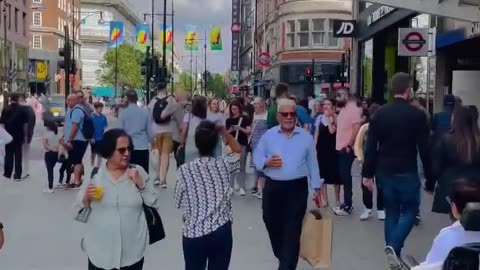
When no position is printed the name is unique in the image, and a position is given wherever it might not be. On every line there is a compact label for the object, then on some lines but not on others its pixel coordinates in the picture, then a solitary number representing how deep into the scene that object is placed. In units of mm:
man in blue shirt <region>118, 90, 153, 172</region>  13500
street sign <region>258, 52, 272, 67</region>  36638
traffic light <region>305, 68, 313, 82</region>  38669
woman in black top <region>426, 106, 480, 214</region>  7617
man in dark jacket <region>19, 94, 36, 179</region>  16555
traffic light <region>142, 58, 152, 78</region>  39875
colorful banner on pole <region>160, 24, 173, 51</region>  73469
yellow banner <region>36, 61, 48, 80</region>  94938
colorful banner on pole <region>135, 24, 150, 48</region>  76375
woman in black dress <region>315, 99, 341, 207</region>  12586
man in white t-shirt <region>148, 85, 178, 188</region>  15227
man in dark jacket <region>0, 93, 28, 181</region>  16391
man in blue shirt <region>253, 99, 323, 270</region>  7637
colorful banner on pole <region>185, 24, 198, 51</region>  87500
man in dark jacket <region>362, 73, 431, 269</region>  8188
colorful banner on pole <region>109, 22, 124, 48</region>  81500
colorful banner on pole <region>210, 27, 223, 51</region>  85000
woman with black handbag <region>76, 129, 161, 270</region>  5539
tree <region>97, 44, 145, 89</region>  103250
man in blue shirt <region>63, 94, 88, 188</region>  14461
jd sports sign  34688
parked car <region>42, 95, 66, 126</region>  41203
